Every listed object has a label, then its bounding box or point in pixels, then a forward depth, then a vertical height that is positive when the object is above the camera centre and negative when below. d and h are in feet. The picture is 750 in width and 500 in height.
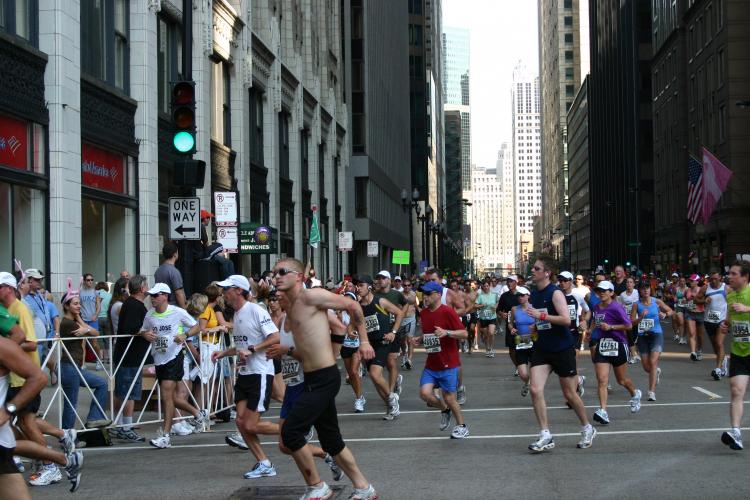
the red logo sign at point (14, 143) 58.44 +6.97
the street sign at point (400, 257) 175.42 +0.77
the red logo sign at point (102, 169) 69.85 +6.65
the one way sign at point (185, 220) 50.72 +2.15
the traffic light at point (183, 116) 46.14 +6.51
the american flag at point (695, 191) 166.20 +10.48
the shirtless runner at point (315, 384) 28.17 -3.25
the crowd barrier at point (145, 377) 41.60 -5.10
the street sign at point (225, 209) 64.28 +3.36
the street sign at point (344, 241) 141.98 +2.87
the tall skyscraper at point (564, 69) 590.55 +107.47
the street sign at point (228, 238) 63.52 +1.58
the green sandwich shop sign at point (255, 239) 84.58 +1.98
